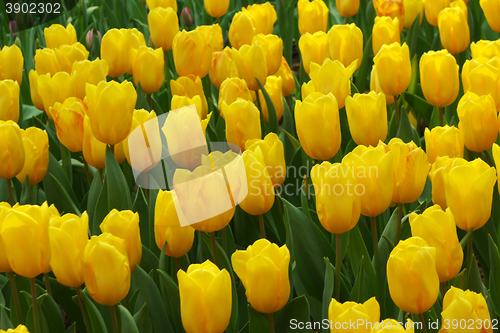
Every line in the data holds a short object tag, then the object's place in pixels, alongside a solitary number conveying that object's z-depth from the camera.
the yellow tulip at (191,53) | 1.51
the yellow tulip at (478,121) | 1.26
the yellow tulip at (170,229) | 1.18
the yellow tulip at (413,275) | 1.06
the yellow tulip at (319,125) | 1.26
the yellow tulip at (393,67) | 1.41
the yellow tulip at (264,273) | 1.10
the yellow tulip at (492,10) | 1.62
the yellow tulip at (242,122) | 1.34
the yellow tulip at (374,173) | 1.14
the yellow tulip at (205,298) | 1.08
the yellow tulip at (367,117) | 1.30
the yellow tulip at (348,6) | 1.84
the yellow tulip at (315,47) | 1.56
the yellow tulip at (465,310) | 1.03
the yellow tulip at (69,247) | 1.12
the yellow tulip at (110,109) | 1.28
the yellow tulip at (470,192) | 1.13
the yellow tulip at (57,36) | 1.75
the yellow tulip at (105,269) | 1.10
